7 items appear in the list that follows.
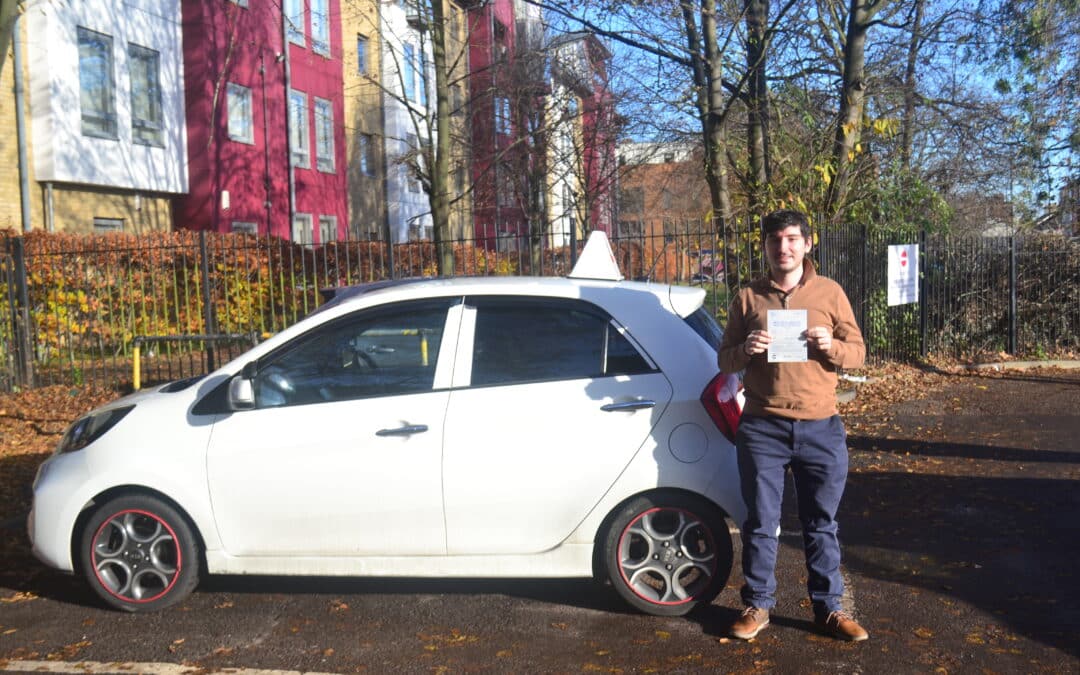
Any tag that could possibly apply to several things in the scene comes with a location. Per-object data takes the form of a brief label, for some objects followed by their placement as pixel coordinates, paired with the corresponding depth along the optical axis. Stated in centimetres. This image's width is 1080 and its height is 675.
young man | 469
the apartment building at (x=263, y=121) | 2209
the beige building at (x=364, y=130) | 2948
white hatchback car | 504
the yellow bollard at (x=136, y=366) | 1122
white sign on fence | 1463
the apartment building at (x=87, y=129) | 1795
